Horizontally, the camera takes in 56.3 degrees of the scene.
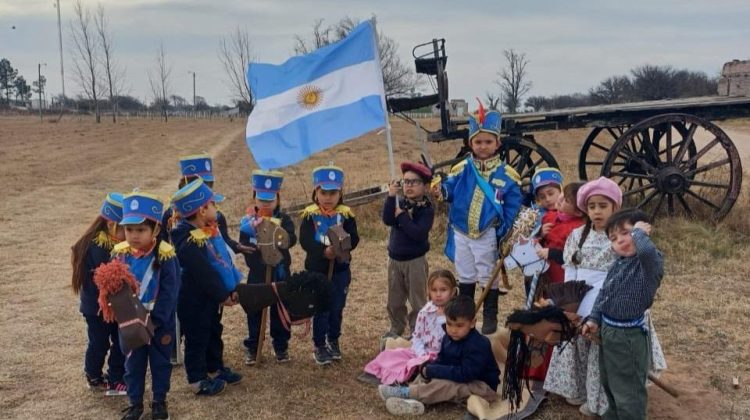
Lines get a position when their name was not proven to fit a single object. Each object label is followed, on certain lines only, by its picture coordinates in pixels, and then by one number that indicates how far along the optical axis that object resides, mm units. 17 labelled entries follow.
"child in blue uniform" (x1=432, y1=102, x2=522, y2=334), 4957
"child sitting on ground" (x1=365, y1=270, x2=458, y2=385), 4512
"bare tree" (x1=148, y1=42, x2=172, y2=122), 58994
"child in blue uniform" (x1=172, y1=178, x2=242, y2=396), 4328
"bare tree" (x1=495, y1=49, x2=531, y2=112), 54125
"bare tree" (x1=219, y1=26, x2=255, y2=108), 45344
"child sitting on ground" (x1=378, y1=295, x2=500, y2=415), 4219
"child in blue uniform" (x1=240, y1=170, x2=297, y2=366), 4871
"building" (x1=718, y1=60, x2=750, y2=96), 10023
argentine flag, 5914
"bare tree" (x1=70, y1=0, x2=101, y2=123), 48906
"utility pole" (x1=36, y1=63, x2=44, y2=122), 52469
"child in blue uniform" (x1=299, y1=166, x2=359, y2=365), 4926
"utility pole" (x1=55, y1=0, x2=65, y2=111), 54175
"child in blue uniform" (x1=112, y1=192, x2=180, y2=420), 3967
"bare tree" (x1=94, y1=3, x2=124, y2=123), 50156
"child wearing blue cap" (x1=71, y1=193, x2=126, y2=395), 4367
